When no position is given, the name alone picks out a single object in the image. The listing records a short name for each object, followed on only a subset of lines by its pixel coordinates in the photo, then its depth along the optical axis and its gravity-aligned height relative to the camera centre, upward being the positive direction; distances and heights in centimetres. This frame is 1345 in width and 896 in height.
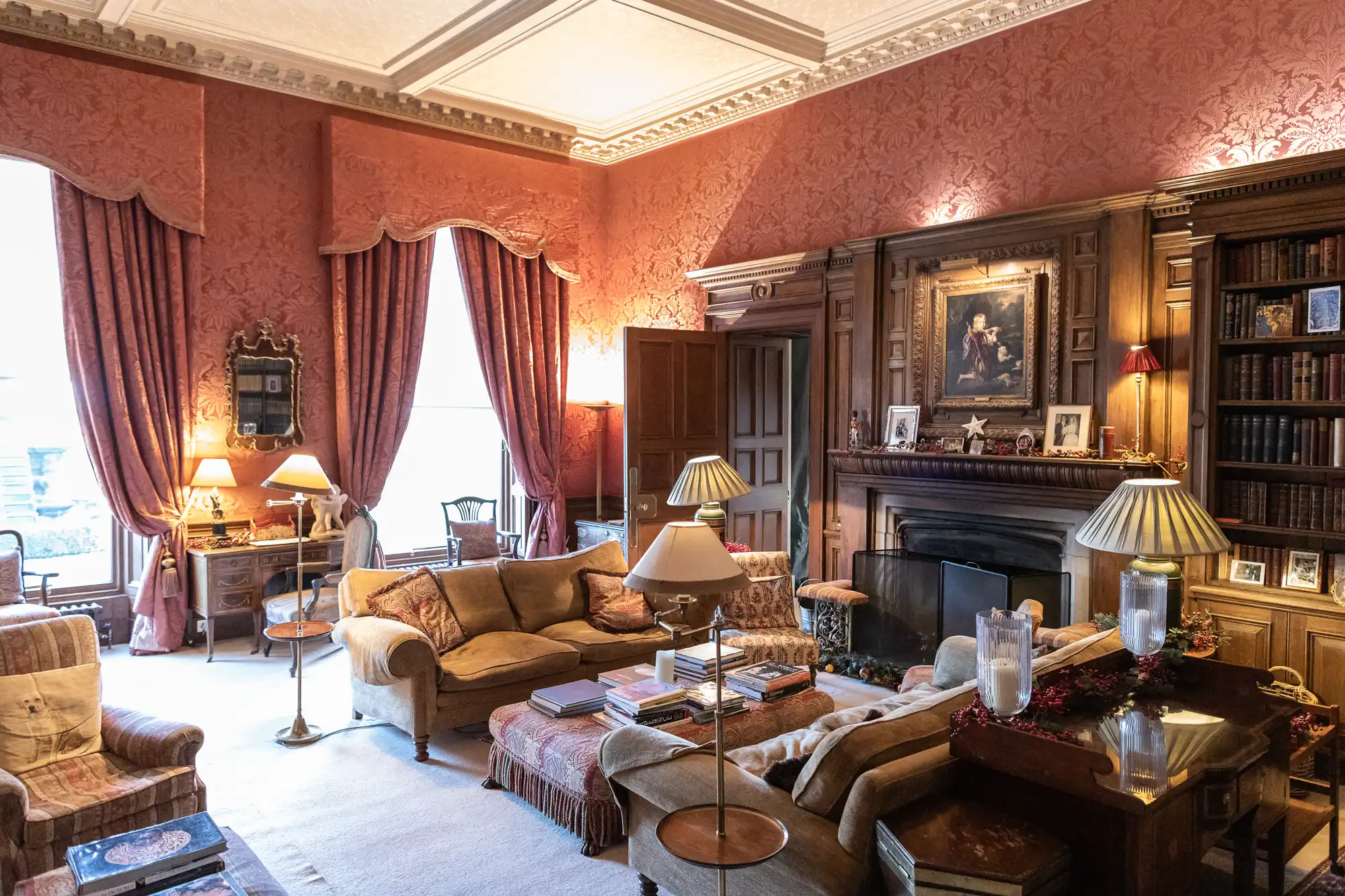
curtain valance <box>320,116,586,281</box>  728 +195
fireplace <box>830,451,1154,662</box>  532 -74
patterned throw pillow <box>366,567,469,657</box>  492 -102
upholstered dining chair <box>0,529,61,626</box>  523 -111
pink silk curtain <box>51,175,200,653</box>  621 +38
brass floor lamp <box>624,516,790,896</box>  218 -84
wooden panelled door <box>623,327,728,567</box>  716 +8
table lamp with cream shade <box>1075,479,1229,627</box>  321 -37
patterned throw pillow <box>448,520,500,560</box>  792 -103
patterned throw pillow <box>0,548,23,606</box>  580 -102
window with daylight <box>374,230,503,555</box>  809 -9
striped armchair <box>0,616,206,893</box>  297 -130
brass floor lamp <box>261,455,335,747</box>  487 -112
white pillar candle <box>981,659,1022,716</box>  260 -75
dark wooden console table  232 -101
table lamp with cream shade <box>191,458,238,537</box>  660 -44
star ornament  580 -4
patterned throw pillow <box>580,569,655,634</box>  547 -112
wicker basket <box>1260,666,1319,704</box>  397 -117
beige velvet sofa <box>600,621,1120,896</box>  249 -113
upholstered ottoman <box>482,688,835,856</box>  369 -142
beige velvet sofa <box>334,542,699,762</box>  459 -124
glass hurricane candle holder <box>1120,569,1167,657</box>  308 -64
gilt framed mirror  693 +22
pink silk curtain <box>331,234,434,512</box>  740 +57
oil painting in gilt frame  562 +50
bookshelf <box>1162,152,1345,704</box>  424 +10
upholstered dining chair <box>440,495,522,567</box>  790 -101
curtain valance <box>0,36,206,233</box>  592 +196
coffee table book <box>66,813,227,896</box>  248 -123
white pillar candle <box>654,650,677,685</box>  432 -116
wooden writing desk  641 -112
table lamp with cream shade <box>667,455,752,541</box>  540 -37
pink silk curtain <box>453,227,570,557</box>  819 +61
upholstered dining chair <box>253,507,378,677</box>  621 -120
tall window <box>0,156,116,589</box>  630 +0
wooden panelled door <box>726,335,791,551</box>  800 -15
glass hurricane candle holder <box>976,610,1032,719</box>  258 -68
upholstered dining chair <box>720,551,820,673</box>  535 -121
